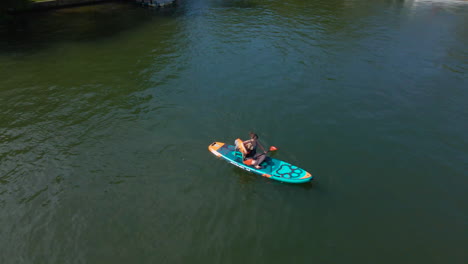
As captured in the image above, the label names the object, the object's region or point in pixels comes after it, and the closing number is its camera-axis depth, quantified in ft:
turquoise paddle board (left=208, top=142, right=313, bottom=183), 43.45
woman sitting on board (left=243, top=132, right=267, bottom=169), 45.79
